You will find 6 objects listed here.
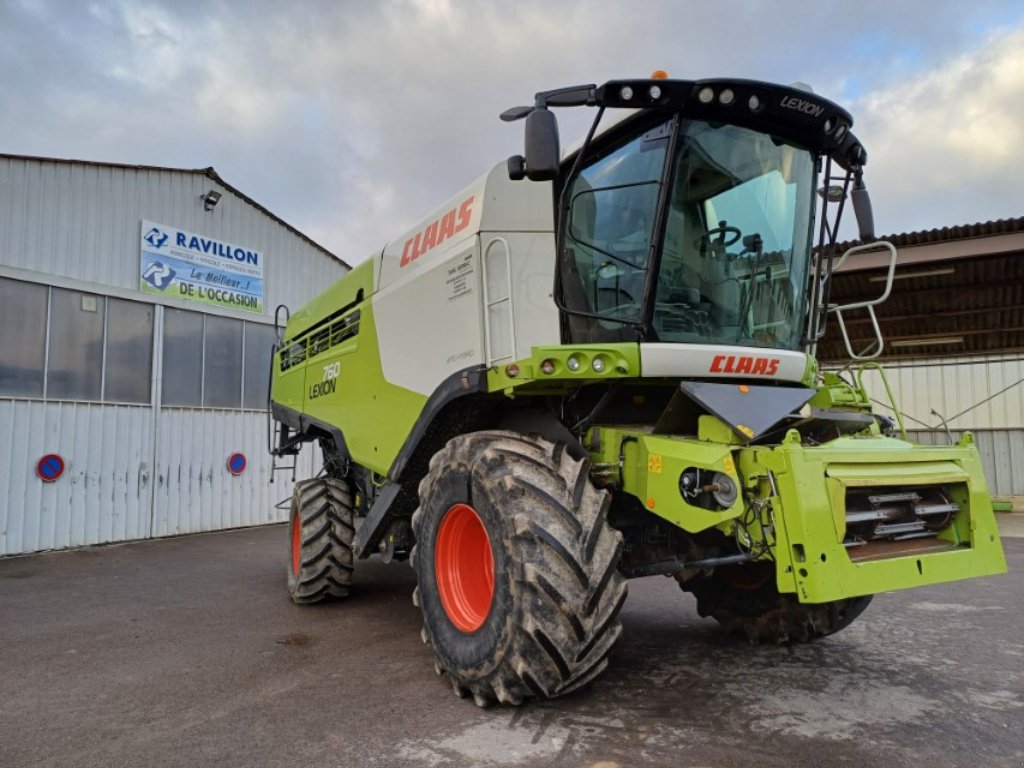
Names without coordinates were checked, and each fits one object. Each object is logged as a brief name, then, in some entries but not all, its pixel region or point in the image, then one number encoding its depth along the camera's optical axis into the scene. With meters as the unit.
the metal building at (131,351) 9.57
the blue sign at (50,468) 9.61
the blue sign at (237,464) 12.23
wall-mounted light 12.16
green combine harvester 2.99
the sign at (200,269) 11.32
